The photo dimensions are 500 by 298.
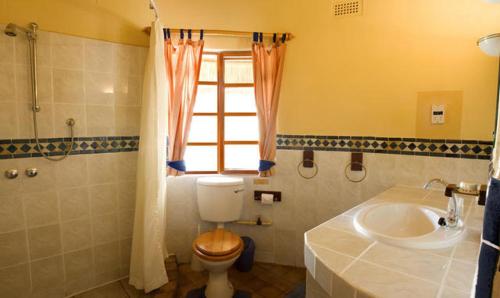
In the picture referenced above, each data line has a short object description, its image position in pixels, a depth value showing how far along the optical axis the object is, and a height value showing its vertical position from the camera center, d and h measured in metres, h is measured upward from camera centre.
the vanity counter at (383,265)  0.82 -0.46
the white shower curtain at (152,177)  2.06 -0.36
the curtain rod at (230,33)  2.35 +0.86
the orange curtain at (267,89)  2.36 +0.37
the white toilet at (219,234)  1.90 -0.82
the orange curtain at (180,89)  2.34 +0.36
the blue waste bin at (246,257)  2.40 -1.12
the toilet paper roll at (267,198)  2.44 -0.60
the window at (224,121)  2.57 +0.09
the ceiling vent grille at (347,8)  2.21 +1.03
